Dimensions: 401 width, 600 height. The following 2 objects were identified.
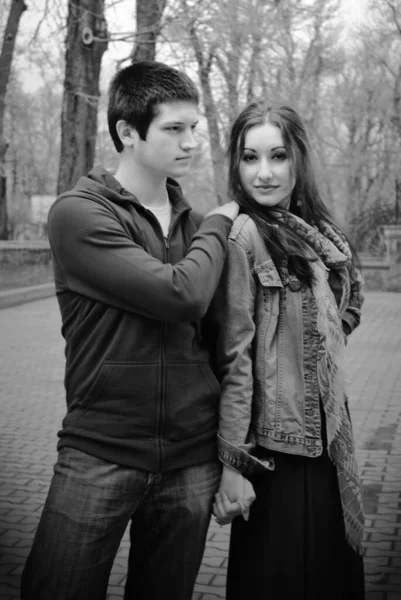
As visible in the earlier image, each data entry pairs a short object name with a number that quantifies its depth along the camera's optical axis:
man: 2.05
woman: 2.28
